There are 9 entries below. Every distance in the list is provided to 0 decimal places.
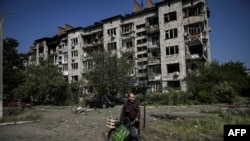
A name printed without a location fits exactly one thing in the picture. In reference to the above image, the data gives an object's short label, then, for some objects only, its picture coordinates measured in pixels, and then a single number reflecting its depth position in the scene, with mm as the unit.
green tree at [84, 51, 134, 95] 27320
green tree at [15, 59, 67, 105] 30405
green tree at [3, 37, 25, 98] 31933
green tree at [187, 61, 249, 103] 22214
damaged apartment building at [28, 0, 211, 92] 28956
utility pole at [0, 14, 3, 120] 12585
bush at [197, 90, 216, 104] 22190
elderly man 6298
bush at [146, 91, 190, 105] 23511
